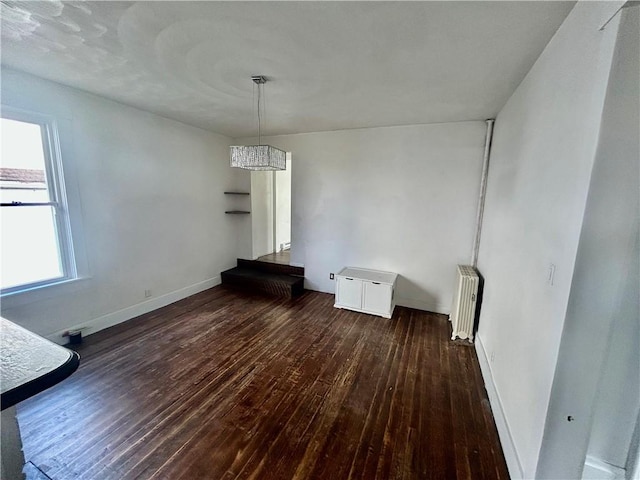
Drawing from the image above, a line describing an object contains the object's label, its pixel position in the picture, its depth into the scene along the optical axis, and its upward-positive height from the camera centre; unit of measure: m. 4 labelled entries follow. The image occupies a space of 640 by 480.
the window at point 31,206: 2.41 -0.13
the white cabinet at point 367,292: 3.67 -1.24
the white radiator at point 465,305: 3.00 -1.11
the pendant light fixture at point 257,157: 2.63 +0.43
